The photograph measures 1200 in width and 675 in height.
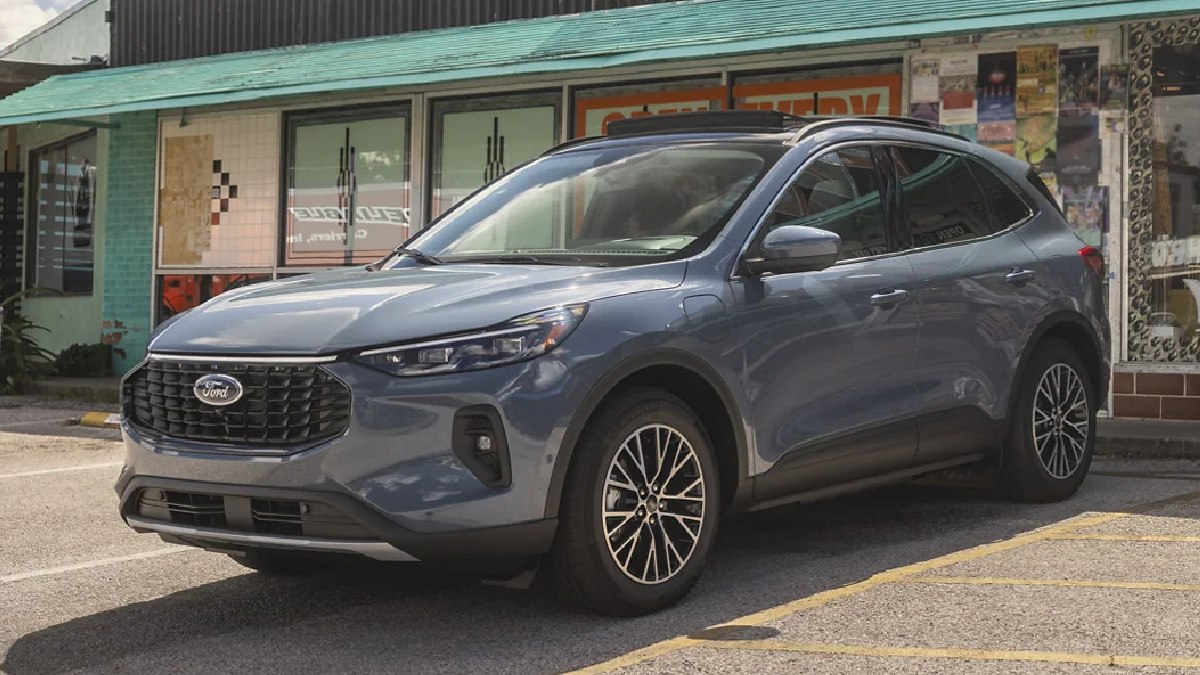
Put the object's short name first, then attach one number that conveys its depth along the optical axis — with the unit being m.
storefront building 11.75
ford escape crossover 4.82
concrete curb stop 13.69
